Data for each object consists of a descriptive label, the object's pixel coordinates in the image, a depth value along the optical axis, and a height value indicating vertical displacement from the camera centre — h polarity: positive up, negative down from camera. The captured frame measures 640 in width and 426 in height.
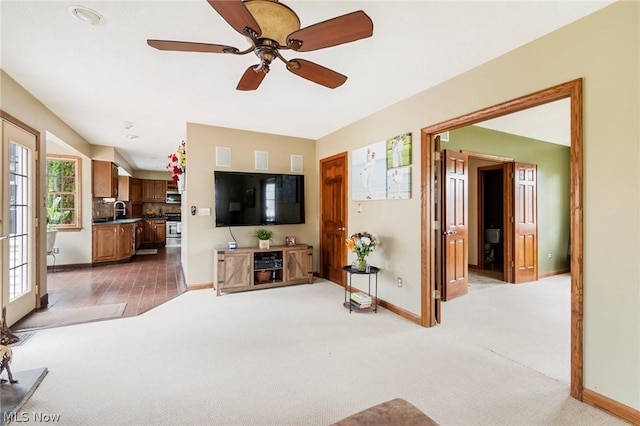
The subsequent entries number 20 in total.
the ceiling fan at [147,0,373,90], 1.46 +1.00
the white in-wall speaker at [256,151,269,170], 4.96 +0.92
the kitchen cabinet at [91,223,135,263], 6.18 -0.64
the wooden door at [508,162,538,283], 5.05 -0.18
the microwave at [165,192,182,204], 10.19 +0.55
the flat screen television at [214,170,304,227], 4.58 +0.25
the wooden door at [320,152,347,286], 4.73 -0.05
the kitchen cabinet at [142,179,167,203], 9.89 +0.79
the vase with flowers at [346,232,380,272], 3.64 -0.42
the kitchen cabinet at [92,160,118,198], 6.27 +0.78
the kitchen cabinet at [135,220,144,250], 8.38 -0.59
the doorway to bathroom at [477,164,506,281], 5.90 -0.25
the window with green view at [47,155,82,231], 5.77 +0.49
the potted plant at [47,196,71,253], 5.61 -0.02
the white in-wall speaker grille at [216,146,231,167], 4.66 +0.93
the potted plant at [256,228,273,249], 4.67 -0.40
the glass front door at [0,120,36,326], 2.88 -0.08
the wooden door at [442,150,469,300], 4.07 -0.17
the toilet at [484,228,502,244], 5.87 -0.48
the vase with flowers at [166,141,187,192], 4.82 +0.87
